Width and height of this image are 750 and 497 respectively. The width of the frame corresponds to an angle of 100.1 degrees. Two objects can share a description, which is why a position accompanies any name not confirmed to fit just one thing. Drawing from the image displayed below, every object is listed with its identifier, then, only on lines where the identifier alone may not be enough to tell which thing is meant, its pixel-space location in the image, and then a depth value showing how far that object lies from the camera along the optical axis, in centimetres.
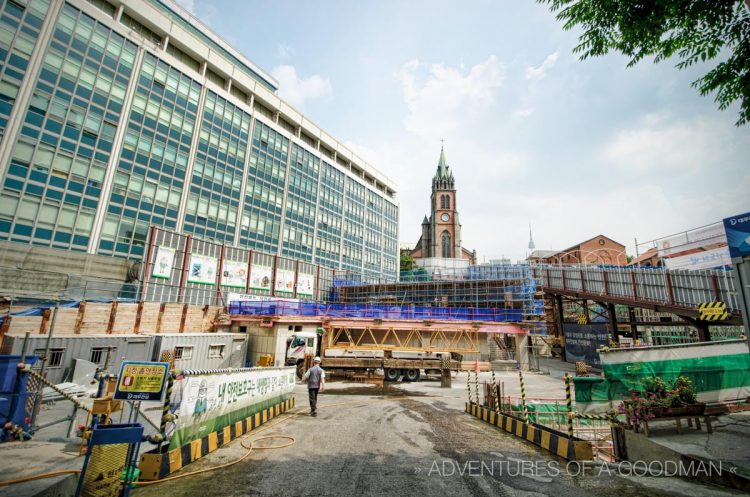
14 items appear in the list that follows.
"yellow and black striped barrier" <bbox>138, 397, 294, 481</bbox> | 564
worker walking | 1089
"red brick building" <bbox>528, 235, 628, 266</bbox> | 6412
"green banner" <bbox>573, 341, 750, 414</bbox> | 866
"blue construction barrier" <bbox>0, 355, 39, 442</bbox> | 770
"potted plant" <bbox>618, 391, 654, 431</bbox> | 732
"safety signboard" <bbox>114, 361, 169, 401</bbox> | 613
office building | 2534
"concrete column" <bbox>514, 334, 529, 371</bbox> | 2566
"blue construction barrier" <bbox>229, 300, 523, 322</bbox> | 2408
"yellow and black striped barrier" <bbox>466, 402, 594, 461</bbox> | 670
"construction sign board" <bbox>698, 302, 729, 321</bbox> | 1889
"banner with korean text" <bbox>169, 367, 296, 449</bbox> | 647
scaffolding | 3419
